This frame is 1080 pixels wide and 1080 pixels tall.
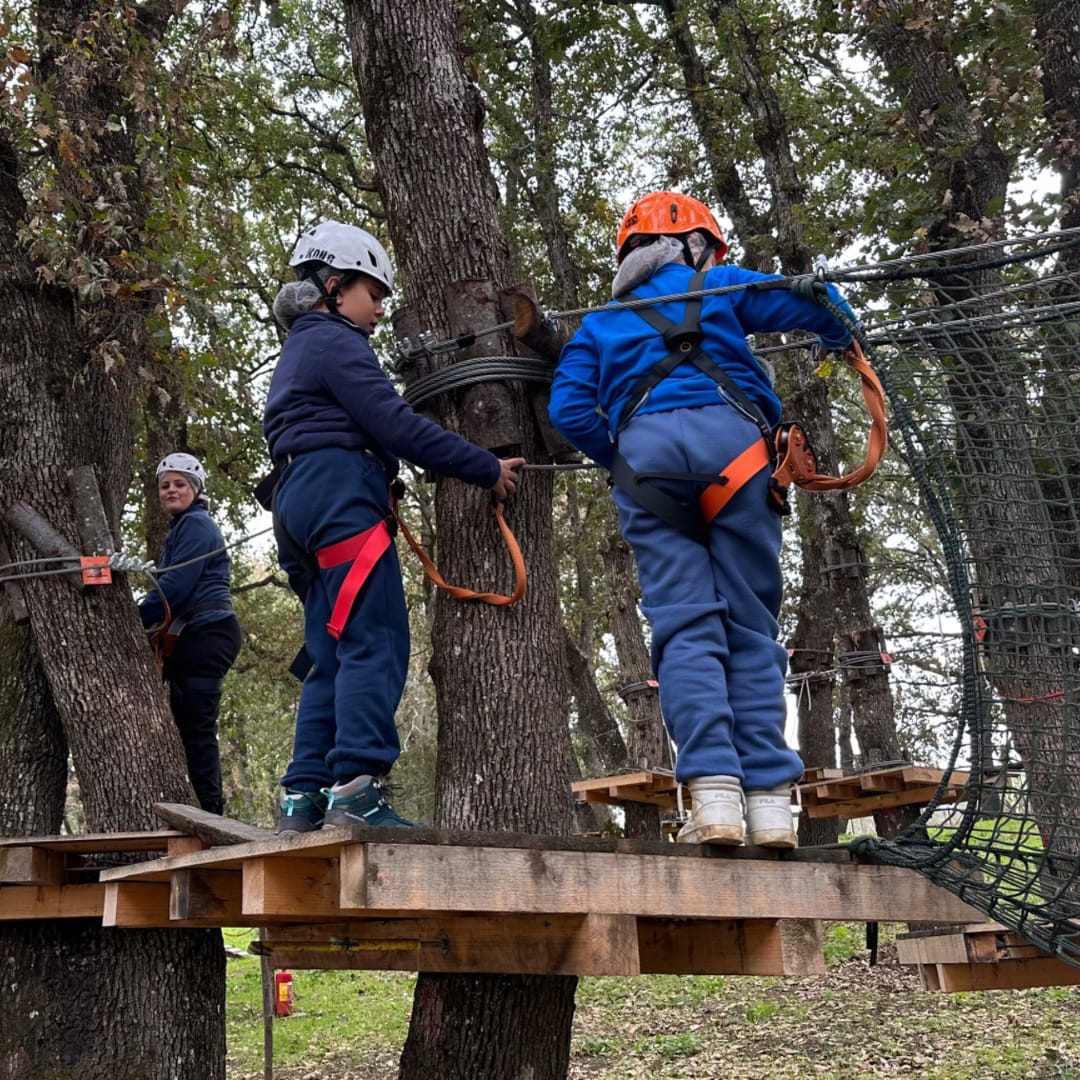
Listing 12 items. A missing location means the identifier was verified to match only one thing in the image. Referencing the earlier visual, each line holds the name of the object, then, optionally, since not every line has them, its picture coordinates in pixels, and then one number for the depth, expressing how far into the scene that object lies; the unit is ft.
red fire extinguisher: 35.65
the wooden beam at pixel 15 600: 17.67
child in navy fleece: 11.26
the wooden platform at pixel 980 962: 14.60
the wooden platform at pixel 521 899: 8.87
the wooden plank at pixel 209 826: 11.10
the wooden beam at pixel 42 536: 17.40
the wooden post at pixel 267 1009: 19.45
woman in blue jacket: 19.72
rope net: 11.29
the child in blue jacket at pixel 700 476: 10.74
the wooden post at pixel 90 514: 17.69
